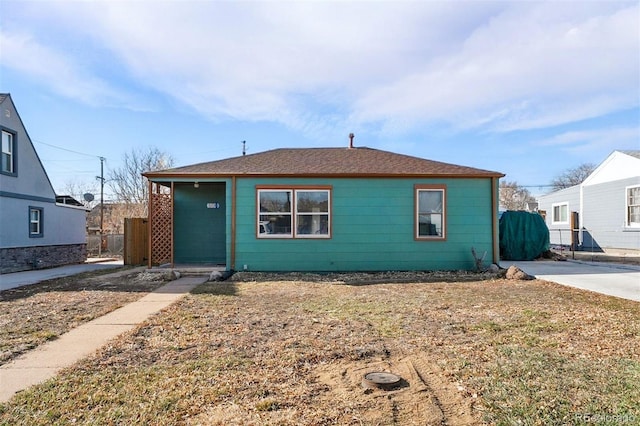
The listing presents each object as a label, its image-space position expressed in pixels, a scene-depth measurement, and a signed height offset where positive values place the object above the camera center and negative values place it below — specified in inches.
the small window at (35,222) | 545.0 +1.4
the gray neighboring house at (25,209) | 492.7 +19.5
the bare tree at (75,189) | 1475.1 +134.8
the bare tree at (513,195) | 1717.5 +131.8
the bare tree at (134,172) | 1154.0 +156.3
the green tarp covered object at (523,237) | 543.2 -20.9
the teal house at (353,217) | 421.1 +6.3
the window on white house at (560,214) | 805.9 +18.6
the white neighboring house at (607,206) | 616.1 +29.4
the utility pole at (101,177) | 1159.4 +141.3
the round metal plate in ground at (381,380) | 121.0 -51.5
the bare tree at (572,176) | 1817.2 +225.4
